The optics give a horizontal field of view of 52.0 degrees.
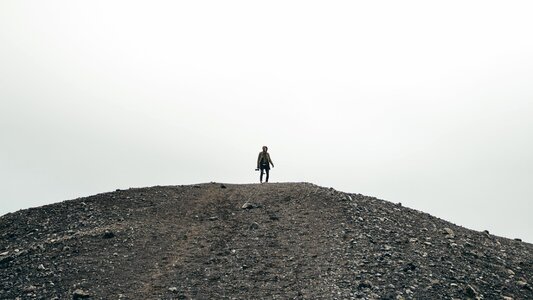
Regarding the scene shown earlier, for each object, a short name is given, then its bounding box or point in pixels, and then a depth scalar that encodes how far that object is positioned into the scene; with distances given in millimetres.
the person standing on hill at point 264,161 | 32781
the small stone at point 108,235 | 23609
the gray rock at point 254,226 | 24125
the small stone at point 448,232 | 24541
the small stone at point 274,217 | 24989
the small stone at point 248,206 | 26547
